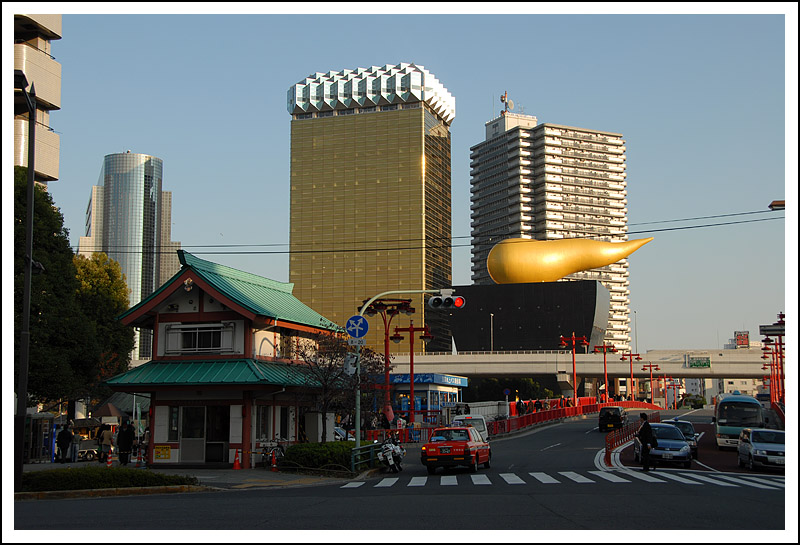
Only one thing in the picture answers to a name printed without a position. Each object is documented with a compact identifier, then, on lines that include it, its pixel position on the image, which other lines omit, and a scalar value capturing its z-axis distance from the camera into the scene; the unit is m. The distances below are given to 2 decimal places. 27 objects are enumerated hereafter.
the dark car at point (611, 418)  52.56
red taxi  28.25
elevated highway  114.12
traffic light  28.86
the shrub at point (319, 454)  28.03
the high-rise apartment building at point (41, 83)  62.59
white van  38.72
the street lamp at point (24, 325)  20.34
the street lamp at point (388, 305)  46.83
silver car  26.95
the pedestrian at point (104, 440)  34.19
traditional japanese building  32.19
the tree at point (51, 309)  41.72
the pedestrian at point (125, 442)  33.09
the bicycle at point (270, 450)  31.22
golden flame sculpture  129.75
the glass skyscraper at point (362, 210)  187.38
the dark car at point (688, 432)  34.45
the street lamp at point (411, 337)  50.27
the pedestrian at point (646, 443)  26.52
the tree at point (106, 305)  53.28
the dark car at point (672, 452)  28.92
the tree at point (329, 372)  33.53
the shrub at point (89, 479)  21.44
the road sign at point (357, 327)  28.62
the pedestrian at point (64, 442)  35.34
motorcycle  29.11
